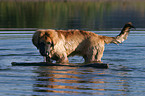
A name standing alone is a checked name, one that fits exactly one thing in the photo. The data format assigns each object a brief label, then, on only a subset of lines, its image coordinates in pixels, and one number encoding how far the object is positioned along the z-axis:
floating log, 14.13
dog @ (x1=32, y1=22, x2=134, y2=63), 14.13
